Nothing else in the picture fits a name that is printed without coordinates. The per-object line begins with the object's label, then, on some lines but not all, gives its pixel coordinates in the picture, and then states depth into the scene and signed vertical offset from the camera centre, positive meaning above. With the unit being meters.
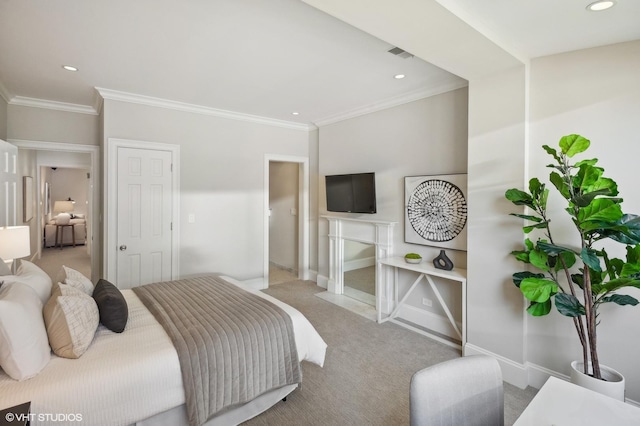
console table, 2.91 -0.79
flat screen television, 4.17 +0.22
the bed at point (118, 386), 1.47 -0.90
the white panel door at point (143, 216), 3.81 -0.12
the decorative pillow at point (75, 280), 2.20 -0.53
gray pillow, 2.03 -0.69
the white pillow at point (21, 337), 1.47 -0.65
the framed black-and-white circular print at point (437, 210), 3.29 -0.02
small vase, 3.19 -0.55
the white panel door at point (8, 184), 3.04 +0.23
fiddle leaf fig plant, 1.87 -0.28
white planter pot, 1.90 -1.09
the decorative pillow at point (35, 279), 1.99 -0.48
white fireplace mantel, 3.97 -0.44
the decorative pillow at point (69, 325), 1.71 -0.67
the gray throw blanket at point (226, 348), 1.84 -0.90
